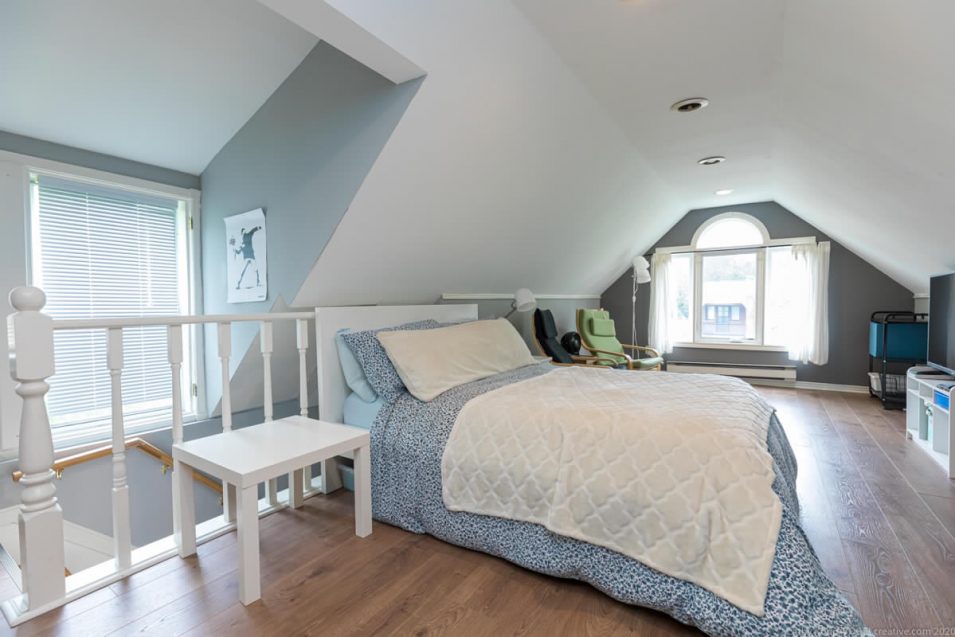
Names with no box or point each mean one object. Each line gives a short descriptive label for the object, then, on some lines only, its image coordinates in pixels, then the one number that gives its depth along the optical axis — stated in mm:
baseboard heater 5129
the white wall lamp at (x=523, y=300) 3953
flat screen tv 2861
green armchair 4602
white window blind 2637
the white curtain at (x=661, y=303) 5758
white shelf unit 2604
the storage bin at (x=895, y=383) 4078
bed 1161
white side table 1426
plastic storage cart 4035
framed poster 2660
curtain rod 5039
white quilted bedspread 1249
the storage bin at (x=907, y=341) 4020
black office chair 4115
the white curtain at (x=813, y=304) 4871
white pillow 2150
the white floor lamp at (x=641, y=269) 5496
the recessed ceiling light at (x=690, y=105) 2545
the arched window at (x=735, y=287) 5215
